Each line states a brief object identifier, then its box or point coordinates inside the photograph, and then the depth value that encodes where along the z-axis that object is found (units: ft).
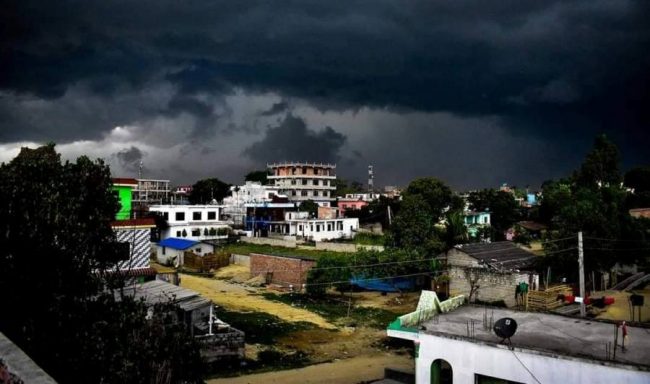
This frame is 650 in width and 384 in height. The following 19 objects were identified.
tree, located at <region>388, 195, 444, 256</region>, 149.48
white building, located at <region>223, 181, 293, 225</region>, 260.21
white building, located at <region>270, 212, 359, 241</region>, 230.07
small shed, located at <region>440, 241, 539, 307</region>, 108.47
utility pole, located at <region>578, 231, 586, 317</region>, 77.88
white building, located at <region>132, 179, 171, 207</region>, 370.53
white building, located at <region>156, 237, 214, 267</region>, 186.09
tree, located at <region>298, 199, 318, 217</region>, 277.23
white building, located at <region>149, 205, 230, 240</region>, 212.02
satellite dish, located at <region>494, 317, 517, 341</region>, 42.68
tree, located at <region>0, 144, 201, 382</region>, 33.32
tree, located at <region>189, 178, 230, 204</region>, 347.77
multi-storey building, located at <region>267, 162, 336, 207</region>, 353.10
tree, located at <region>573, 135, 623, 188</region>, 179.52
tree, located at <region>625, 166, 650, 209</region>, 306.66
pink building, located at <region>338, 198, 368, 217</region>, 345.51
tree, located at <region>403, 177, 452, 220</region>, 234.99
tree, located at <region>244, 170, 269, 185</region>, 454.40
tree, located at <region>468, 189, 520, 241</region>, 259.39
